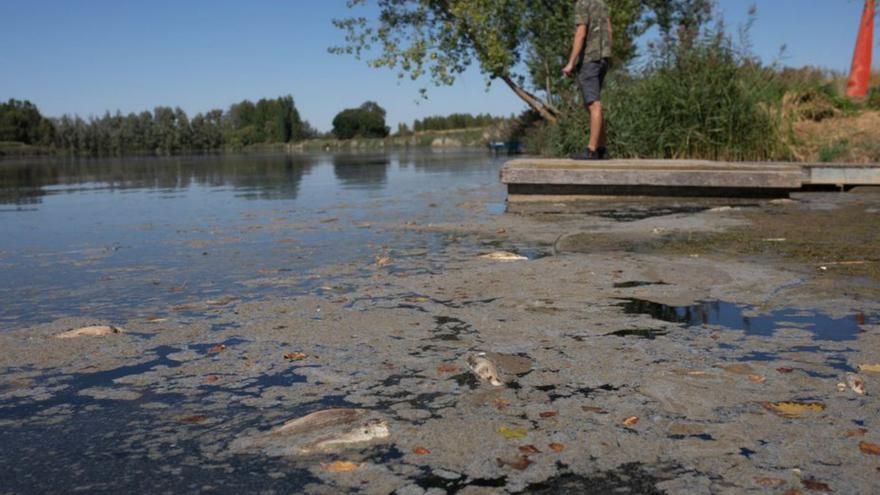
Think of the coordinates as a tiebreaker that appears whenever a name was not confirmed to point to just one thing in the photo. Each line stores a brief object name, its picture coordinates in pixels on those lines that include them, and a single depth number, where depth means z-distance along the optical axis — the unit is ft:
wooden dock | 25.12
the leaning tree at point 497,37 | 67.46
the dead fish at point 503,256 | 15.42
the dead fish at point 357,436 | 6.29
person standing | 26.45
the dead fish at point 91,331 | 9.99
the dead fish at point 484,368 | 7.91
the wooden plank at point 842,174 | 27.40
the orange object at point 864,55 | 54.35
